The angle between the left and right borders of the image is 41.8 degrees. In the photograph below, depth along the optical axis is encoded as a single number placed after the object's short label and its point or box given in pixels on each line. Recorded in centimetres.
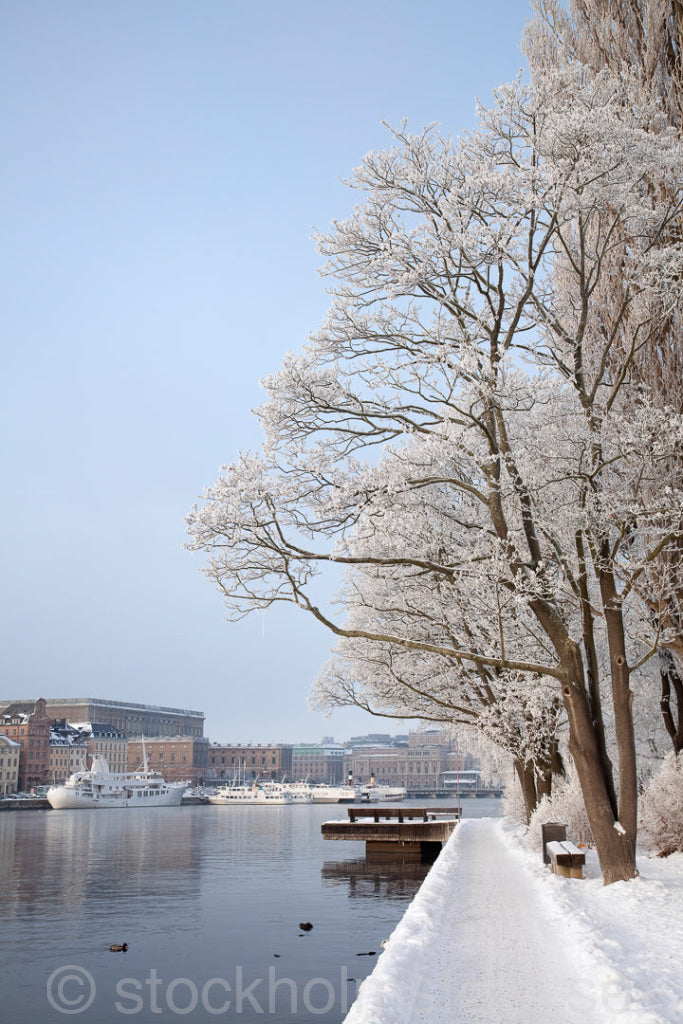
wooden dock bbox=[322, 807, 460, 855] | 3494
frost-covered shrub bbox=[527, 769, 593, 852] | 1906
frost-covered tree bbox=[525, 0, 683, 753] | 1625
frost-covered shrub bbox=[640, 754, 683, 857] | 1642
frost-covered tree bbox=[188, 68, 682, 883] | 1262
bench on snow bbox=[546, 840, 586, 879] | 1463
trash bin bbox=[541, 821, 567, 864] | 1733
